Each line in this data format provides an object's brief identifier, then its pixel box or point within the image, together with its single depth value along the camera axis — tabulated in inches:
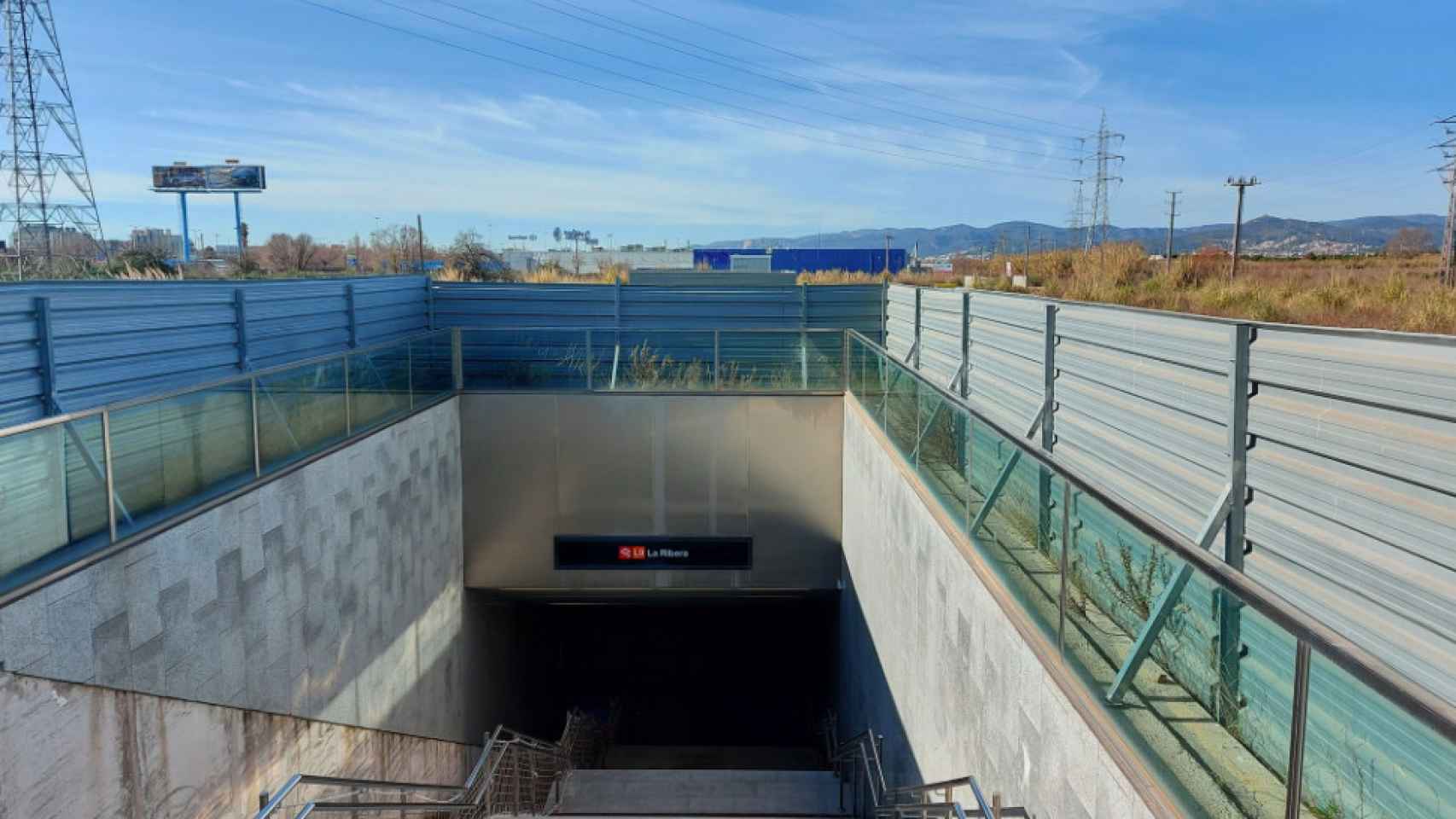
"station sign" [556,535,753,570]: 612.7
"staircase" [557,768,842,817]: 495.2
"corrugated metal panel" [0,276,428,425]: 304.5
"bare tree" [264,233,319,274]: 1686.8
